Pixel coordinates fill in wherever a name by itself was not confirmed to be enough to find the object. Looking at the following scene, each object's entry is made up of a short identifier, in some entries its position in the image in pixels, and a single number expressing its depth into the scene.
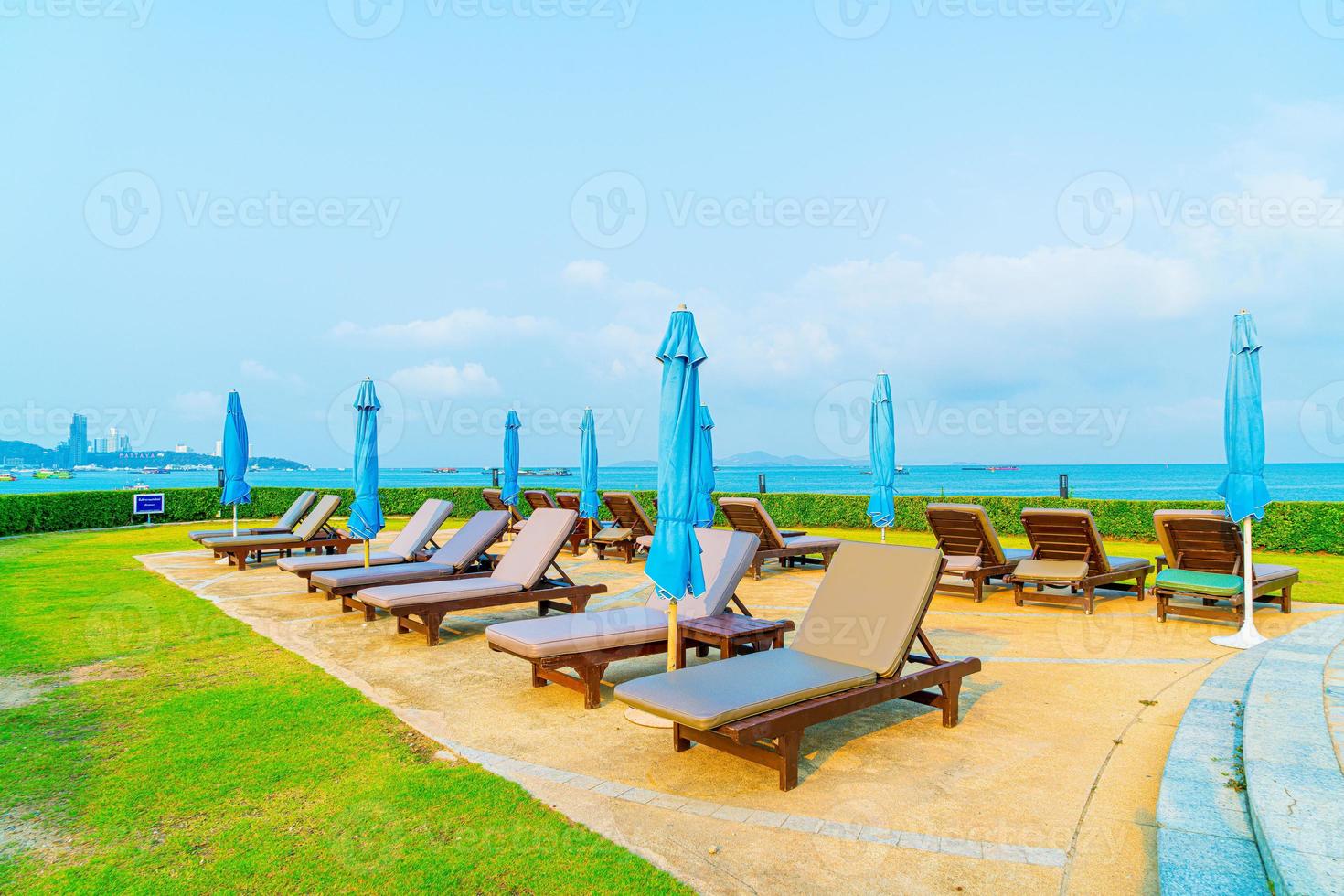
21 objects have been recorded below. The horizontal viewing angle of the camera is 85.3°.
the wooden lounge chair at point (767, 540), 10.98
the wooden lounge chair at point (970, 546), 8.81
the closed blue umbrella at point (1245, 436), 6.69
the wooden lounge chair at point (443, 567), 7.79
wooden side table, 5.23
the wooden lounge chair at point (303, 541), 12.08
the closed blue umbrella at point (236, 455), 13.27
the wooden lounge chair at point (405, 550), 9.09
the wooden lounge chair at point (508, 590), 6.70
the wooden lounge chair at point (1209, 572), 7.22
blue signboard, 20.58
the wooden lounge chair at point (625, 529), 12.79
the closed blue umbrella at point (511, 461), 16.20
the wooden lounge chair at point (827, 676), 3.62
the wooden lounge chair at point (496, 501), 16.67
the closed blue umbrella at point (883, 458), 11.53
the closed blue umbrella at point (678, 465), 4.78
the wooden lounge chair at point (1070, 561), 8.08
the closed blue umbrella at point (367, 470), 9.43
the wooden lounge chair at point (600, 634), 4.98
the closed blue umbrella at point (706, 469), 5.07
